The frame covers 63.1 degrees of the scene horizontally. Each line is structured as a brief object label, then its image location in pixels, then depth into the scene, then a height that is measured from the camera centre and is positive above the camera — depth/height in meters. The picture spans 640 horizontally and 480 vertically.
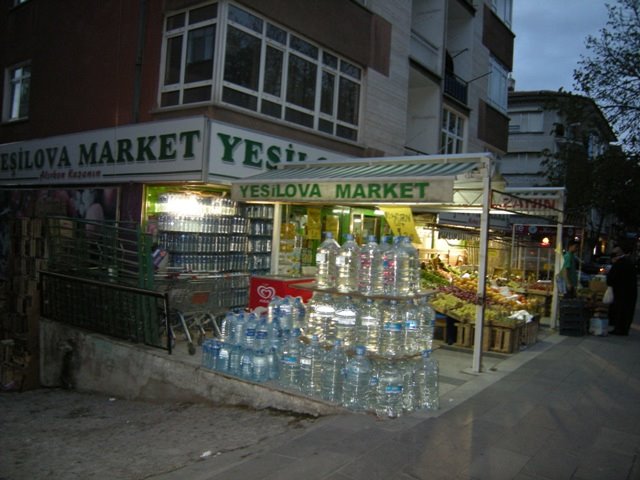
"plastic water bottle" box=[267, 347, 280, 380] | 6.20 -1.48
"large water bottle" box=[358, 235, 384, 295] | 5.76 -0.29
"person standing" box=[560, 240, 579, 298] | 11.70 -0.30
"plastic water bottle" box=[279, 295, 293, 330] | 6.46 -0.93
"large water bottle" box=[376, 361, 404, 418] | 5.27 -1.47
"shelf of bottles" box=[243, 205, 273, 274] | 10.62 +0.02
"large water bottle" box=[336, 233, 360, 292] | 6.00 -0.27
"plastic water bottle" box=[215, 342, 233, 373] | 6.42 -1.50
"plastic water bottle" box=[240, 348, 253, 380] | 6.19 -1.50
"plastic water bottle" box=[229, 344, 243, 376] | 6.30 -1.49
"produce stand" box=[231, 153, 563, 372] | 6.46 +0.83
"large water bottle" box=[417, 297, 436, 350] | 5.88 -0.84
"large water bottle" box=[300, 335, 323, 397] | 5.76 -1.41
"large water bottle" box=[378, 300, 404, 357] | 5.52 -0.90
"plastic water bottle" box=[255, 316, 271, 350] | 6.16 -1.17
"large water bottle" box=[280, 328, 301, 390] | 5.90 -1.43
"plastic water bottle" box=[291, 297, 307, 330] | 6.57 -0.93
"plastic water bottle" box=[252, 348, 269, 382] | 6.15 -1.52
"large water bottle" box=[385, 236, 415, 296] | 5.71 -0.27
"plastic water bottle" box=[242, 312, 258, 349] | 6.22 -1.15
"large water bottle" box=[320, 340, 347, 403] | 5.59 -1.39
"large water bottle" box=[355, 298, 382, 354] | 5.74 -0.88
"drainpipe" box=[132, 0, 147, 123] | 10.63 +3.50
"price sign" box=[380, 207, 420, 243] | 7.15 +0.37
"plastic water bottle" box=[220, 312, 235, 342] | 6.55 -1.17
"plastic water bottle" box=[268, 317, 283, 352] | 6.21 -1.16
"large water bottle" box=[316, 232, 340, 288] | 6.17 -0.26
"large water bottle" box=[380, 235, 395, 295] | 5.70 -0.26
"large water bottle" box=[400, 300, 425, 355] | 5.67 -0.88
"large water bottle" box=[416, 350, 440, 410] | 5.55 -1.48
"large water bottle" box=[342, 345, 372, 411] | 5.40 -1.41
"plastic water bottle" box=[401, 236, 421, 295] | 5.87 -0.25
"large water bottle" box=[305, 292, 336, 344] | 5.99 -0.88
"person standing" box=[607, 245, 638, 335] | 10.77 -0.55
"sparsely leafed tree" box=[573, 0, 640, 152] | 19.80 +7.35
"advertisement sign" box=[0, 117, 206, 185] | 9.37 +1.52
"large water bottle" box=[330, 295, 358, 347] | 5.77 -0.85
